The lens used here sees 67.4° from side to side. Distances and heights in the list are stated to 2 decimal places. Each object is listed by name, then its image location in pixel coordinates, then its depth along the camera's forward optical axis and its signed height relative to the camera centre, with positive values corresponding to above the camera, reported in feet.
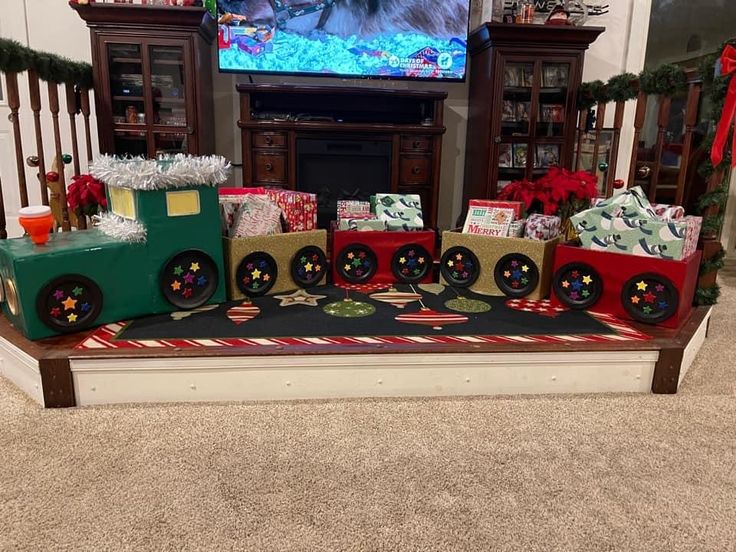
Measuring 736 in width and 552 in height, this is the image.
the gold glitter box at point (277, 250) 6.23 -1.11
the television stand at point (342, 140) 10.85 +0.28
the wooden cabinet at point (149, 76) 9.90 +1.33
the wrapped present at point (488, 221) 6.68 -0.76
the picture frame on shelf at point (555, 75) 11.21 +1.68
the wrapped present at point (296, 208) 6.75 -0.66
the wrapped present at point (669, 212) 6.17 -0.55
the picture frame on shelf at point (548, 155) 11.67 +0.08
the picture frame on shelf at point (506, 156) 11.62 +0.04
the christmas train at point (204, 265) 5.12 -1.16
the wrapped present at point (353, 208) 7.25 -0.70
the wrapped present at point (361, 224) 7.04 -0.87
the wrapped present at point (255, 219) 6.40 -0.77
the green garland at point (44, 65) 6.37 +1.10
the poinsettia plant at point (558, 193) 7.30 -0.44
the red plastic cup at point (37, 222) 5.12 -0.69
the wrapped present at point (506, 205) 6.79 -0.57
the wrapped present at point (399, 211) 7.19 -0.72
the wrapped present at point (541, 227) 6.46 -0.79
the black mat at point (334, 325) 5.29 -1.67
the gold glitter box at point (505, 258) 6.38 -1.15
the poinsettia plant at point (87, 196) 6.87 -0.59
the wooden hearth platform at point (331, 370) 4.81 -1.91
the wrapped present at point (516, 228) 6.64 -0.82
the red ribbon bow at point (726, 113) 5.69 +0.52
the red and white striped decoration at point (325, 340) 4.96 -1.69
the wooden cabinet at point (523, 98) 10.90 +1.22
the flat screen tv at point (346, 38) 10.86 +2.29
